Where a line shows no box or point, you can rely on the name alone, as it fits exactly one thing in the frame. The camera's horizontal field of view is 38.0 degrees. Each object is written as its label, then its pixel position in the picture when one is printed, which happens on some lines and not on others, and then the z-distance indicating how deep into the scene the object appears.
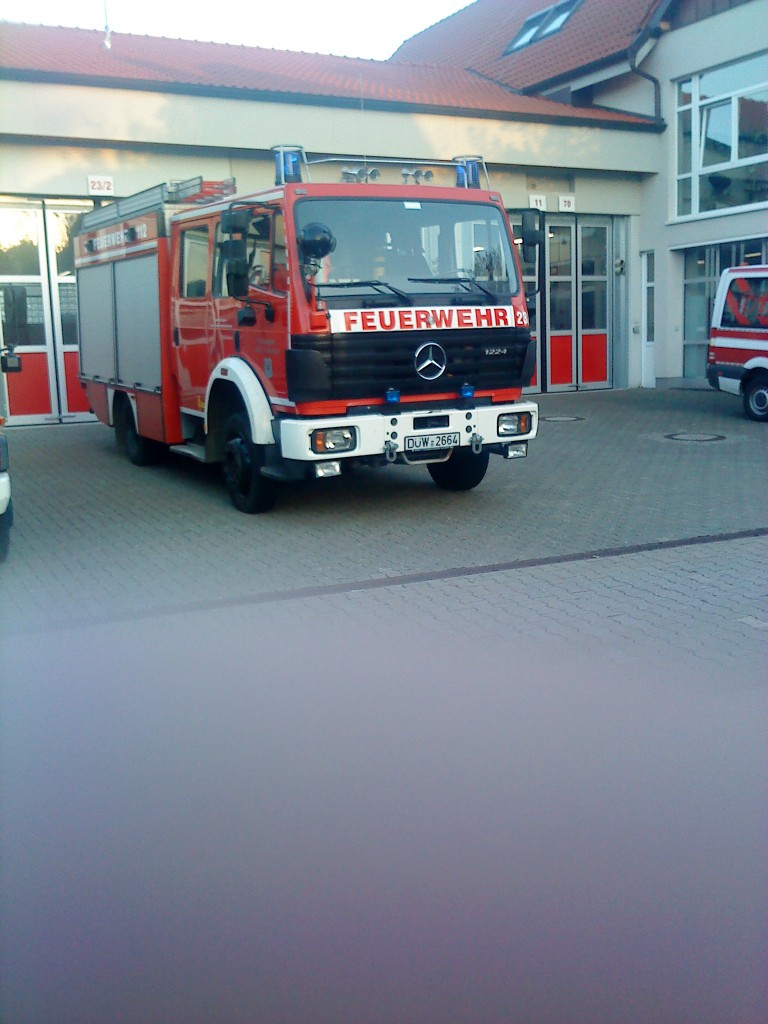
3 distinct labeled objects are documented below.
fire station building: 16.23
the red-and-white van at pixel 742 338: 16.05
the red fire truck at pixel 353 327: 8.52
